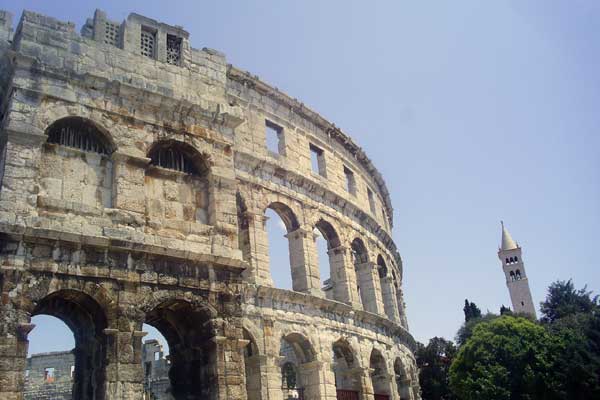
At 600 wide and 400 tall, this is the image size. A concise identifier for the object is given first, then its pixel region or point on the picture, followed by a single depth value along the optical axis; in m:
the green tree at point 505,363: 21.12
